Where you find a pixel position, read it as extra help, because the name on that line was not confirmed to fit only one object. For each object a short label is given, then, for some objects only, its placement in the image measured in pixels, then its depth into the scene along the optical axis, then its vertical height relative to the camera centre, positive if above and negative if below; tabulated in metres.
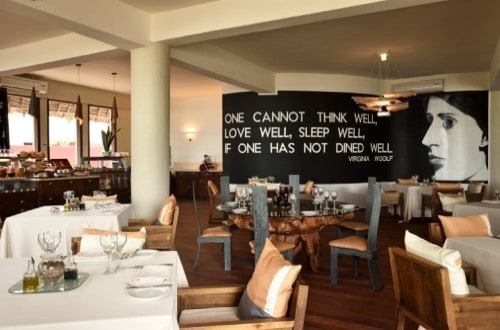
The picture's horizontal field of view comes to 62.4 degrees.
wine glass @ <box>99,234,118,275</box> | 2.55 -0.52
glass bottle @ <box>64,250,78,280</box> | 2.32 -0.63
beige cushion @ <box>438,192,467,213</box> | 7.44 -0.77
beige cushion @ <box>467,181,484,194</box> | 8.81 -0.65
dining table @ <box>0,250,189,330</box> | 1.79 -0.69
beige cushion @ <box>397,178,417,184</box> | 10.11 -0.58
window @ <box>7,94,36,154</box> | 11.65 +1.02
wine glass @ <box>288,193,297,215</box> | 5.37 -0.53
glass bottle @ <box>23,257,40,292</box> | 2.16 -0.64
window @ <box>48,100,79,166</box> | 12.76 +0.92
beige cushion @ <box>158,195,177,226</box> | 4.77 -0.63
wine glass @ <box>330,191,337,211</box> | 5.58 -0.51
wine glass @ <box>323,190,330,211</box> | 5.57 -0.51
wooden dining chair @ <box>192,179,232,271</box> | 5.47 -1.08
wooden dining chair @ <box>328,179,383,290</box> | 4.62 -1.03
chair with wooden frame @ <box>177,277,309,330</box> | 2.01 -0.80
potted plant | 11.16 +0.54
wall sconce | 15.26 +0.92
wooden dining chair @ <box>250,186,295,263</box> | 4.37 -0.62
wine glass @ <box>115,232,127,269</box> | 2.60 -0.54
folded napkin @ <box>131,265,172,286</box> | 2.24 -0.67
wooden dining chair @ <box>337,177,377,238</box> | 5.62 -0.94
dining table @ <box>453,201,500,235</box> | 5.52 -0.73
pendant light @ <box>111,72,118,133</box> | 10.45 +1.15
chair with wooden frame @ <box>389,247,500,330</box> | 2.30 -0.85
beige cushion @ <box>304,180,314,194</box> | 8.52 -0.61
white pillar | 6.30 +0.50
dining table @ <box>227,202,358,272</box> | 4.93 -0.78
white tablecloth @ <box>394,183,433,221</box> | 9.30 -0.96
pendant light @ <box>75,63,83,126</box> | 9.81 +1.15
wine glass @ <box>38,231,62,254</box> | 2.61 -0.51
